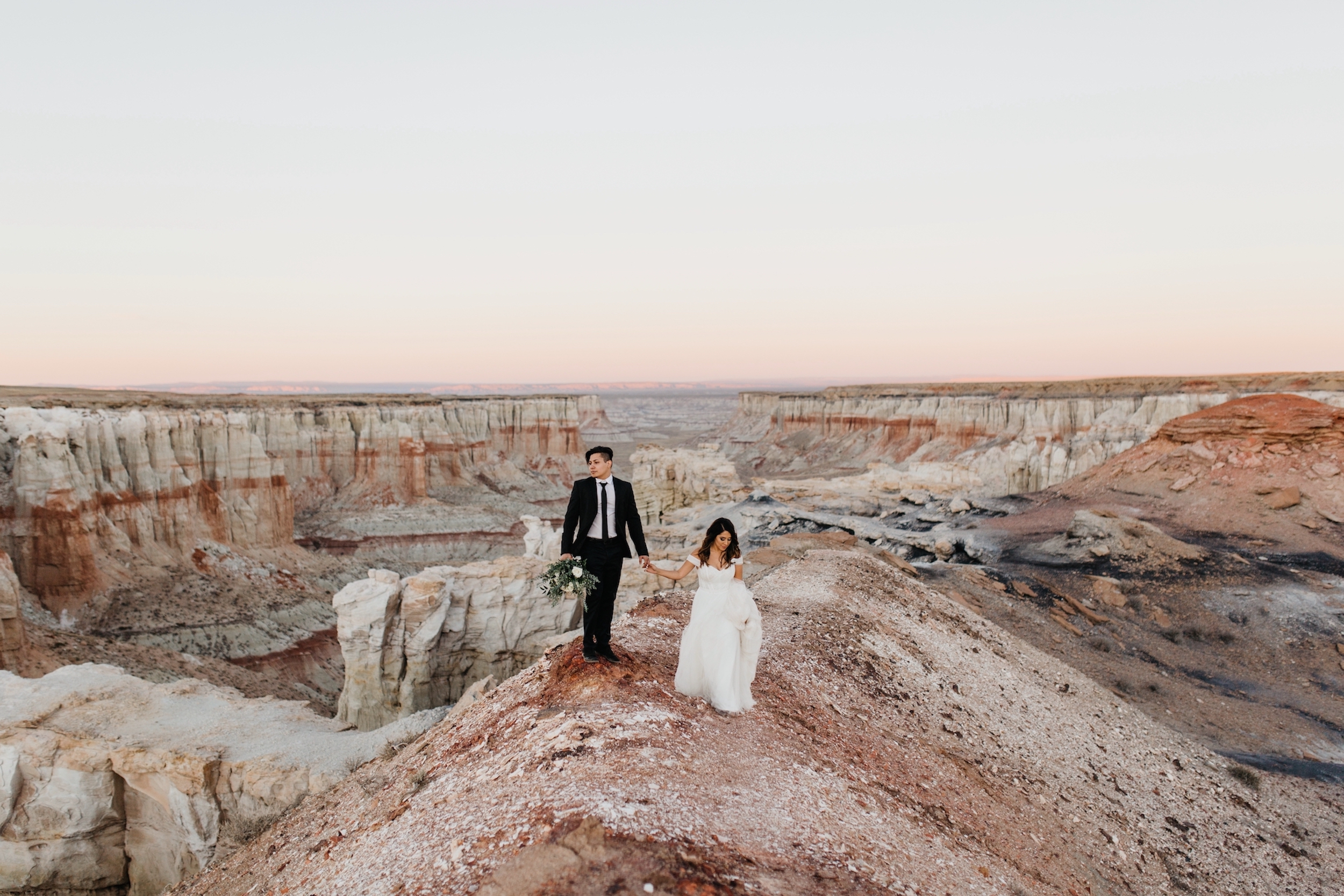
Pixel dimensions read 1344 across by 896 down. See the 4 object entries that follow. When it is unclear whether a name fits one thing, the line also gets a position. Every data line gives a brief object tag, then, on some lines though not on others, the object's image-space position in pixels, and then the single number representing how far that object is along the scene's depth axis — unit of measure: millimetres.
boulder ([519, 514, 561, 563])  22531
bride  6027
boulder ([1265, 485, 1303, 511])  24172
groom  5996
